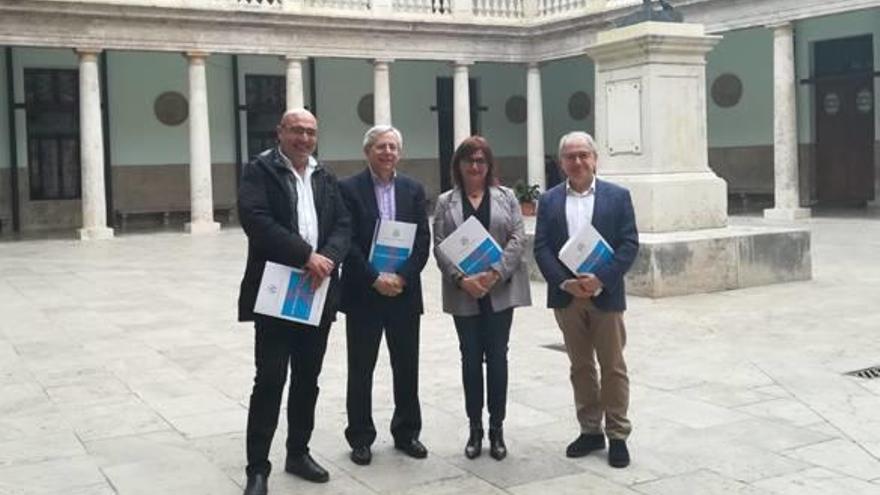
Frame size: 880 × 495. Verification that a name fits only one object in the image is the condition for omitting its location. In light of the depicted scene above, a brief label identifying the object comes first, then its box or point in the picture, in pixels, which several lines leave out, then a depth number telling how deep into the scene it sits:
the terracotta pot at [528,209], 23.55
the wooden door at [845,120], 23.52
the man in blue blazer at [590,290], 5.21
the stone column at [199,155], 22.62
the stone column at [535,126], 26.97
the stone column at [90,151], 21.53
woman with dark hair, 5.32
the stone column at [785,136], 21.52
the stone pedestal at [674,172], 10.82
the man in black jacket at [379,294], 5.29
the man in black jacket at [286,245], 4.81
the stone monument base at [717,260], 10.62
